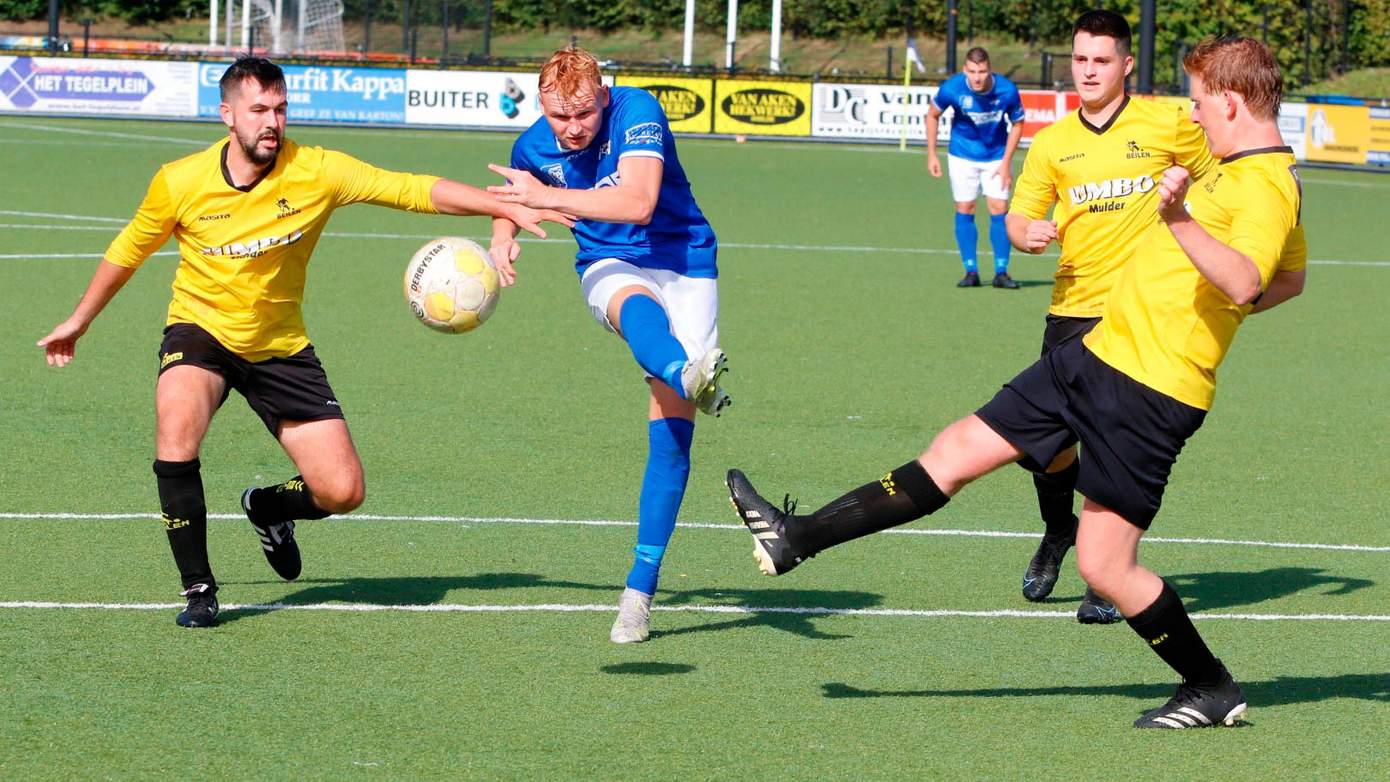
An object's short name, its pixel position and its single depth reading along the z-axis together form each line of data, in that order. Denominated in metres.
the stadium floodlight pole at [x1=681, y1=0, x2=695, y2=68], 46.41
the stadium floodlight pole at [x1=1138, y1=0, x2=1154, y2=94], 31.62
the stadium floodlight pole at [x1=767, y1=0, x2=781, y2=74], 46.62
